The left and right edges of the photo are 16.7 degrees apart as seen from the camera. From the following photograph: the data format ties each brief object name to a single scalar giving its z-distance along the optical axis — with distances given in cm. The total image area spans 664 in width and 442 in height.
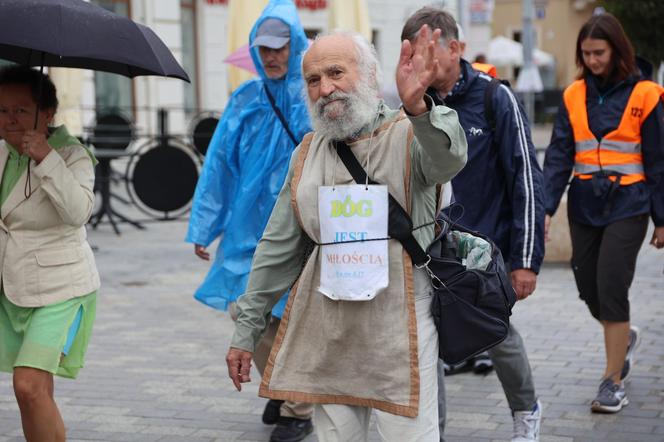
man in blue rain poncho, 1021
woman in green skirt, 822
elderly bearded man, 667
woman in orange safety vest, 1092
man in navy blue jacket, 894
